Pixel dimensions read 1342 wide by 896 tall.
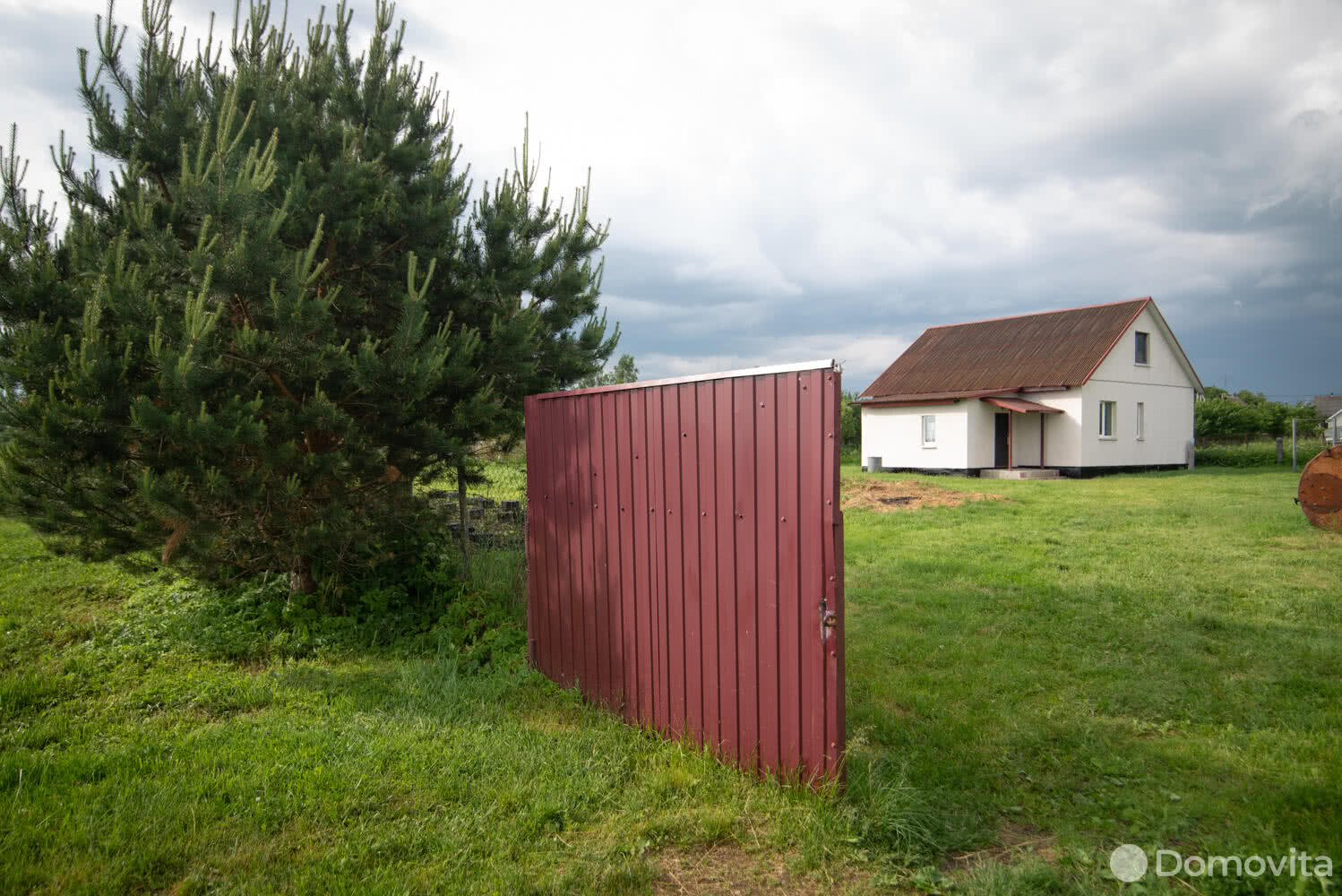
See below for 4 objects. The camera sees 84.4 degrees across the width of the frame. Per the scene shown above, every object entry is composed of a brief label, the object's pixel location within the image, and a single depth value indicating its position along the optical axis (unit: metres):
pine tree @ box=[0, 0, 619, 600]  5.12
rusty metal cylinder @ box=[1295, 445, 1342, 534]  9.95
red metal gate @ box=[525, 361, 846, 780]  3.37
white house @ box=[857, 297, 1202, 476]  21.28
